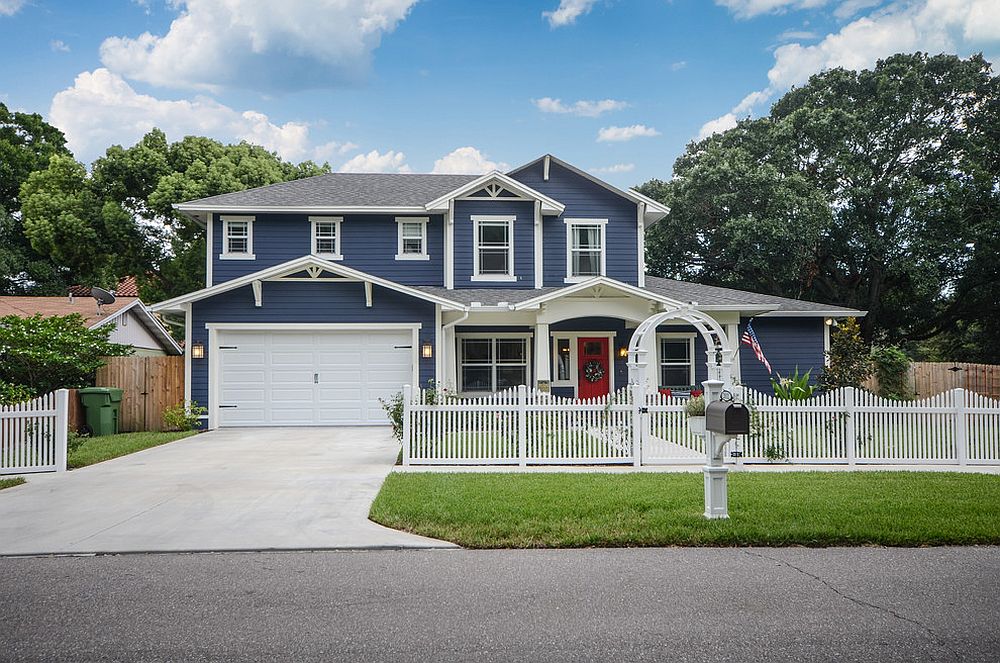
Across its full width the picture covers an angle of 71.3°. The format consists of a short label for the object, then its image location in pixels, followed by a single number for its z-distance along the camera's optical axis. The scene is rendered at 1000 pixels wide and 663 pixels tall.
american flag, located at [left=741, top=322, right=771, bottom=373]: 16.49
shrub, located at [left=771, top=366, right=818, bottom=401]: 13.91
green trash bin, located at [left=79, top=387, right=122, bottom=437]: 14.83
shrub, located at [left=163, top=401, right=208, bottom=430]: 15.55
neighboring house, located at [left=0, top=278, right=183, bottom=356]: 20.75
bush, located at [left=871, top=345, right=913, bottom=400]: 17.48
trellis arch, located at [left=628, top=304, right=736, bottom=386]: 8.23
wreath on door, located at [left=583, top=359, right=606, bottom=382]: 18.22
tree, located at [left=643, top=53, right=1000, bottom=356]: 25.08
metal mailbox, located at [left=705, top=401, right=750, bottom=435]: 6.30
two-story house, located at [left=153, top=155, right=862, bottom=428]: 15.93
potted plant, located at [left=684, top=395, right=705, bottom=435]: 7.07
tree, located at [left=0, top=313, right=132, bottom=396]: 13.73
